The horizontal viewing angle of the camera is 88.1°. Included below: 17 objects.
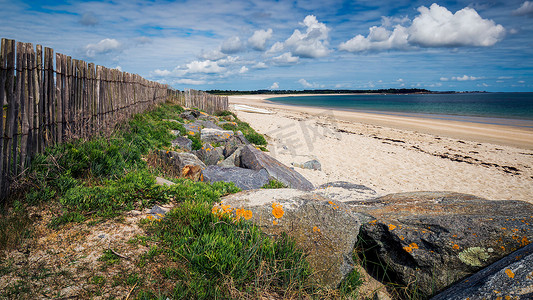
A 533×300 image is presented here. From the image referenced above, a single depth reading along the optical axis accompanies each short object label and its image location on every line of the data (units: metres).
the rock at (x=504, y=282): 1.85
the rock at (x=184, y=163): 5.57
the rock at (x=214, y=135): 9.86
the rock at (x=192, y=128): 10.69
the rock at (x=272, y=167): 6.64
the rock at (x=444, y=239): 2.78
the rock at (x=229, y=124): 14.56
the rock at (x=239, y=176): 5.46
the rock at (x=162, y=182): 4.10
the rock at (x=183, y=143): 8.30
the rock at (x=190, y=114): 14.52
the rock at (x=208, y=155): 7.53
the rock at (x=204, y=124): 12.70
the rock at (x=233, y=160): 7.24
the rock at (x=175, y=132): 9.66
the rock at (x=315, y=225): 2.92
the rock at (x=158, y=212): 3.29
